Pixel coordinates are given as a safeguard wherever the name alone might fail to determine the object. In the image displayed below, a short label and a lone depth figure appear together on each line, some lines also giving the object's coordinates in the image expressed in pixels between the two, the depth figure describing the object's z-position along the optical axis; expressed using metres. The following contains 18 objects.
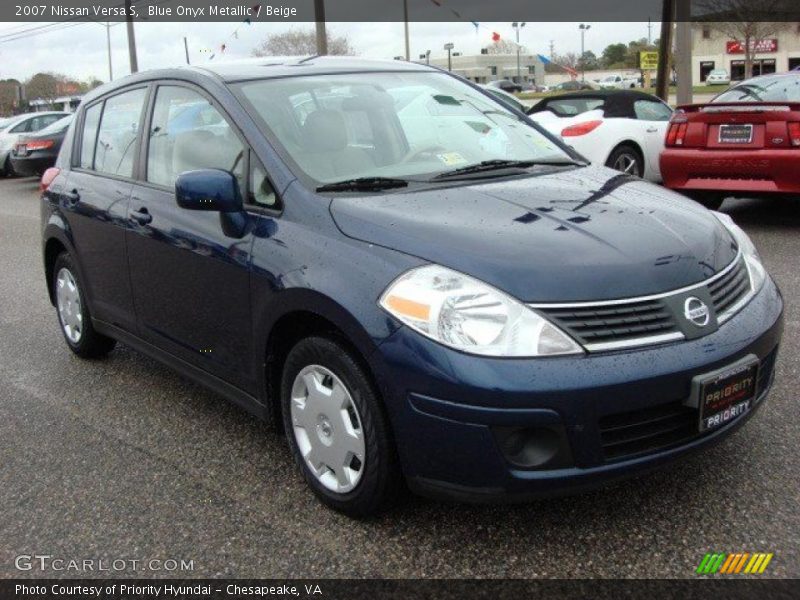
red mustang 7.05
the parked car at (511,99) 10.43
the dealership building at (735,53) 69.75
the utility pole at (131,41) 33.19
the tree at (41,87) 82.94
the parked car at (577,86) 63.81
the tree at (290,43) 53.69
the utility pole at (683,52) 14.58
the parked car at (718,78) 68.98
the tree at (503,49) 97.08
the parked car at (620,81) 67.24
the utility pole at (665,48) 15.51
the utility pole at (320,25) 21.25
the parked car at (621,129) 9.34
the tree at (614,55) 107.69
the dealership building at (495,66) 99.56
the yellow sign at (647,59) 22.70
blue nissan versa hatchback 2.47
